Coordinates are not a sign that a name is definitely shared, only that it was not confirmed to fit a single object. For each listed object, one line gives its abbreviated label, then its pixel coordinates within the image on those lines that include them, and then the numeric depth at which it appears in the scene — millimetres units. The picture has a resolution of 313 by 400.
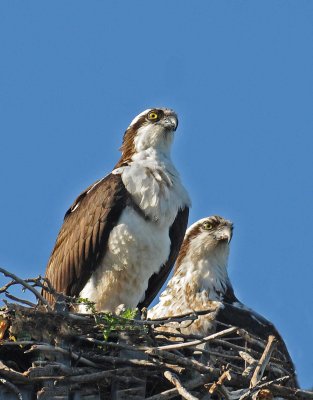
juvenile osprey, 23000
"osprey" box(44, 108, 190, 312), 22641
